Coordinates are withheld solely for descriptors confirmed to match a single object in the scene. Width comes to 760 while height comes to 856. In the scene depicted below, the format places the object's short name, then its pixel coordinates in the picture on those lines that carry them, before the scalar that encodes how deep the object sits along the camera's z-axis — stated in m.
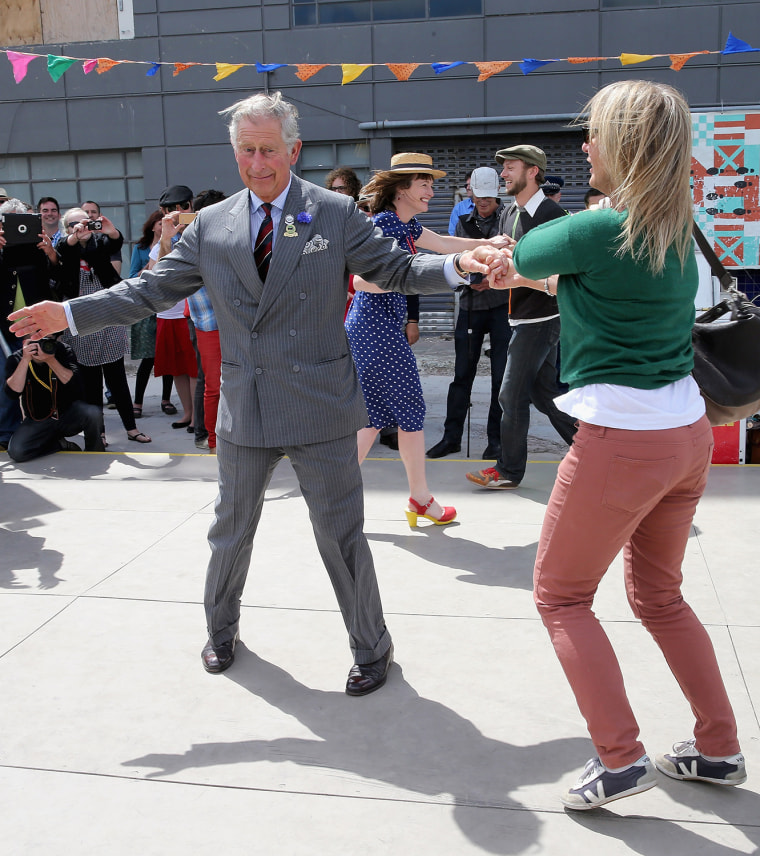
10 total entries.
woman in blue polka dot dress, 4.73
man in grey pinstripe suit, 2.98
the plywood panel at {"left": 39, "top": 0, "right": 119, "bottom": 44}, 14.55
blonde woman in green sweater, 2.20
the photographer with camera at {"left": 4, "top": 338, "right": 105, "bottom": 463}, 6.65
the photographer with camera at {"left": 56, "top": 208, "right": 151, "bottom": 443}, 7.35
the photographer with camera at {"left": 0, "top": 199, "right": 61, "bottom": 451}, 6.96
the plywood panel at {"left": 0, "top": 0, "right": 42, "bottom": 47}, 14.88
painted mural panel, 6.46
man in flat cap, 5.38
